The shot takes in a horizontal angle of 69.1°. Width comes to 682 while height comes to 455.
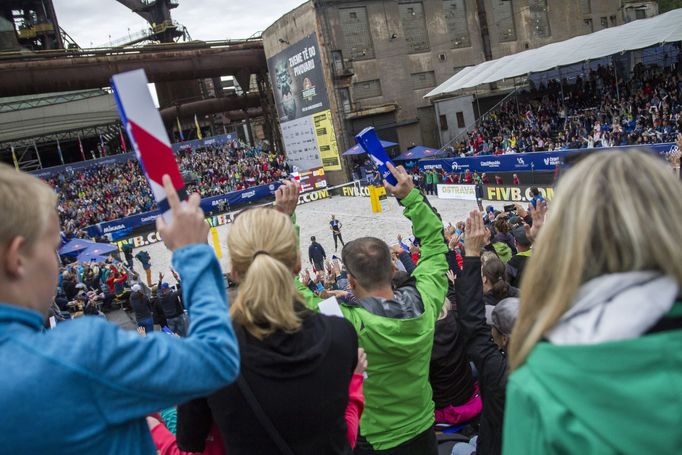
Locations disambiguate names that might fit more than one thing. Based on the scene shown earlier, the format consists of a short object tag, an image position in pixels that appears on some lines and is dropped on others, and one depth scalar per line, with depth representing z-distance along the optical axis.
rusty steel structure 27.00
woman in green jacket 1.04
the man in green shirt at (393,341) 2.45
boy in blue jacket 1.16
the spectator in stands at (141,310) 12.60
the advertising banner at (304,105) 34.28
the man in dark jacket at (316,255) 16.44
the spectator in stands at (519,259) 5.15
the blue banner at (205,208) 29.91
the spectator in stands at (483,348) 2.55
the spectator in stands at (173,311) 12.09
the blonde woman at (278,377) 1.76
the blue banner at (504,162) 21.38
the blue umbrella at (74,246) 19.11
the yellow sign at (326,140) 34.53
